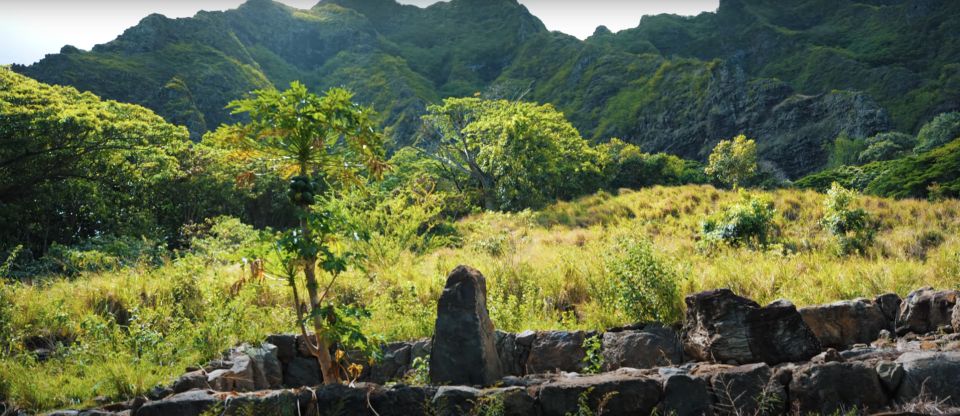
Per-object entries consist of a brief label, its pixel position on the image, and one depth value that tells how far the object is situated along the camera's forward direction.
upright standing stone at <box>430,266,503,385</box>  5.21
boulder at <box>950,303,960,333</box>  5.33
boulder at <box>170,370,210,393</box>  5.39
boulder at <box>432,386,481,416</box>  4.44
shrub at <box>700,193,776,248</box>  13.07
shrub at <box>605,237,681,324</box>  6.34
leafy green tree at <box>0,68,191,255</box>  15.66
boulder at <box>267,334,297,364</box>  6.39
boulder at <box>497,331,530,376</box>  6.07
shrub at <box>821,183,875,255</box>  11.83
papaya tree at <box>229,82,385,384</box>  4.51
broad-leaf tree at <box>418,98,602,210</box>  25.38
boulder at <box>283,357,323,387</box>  6.30
